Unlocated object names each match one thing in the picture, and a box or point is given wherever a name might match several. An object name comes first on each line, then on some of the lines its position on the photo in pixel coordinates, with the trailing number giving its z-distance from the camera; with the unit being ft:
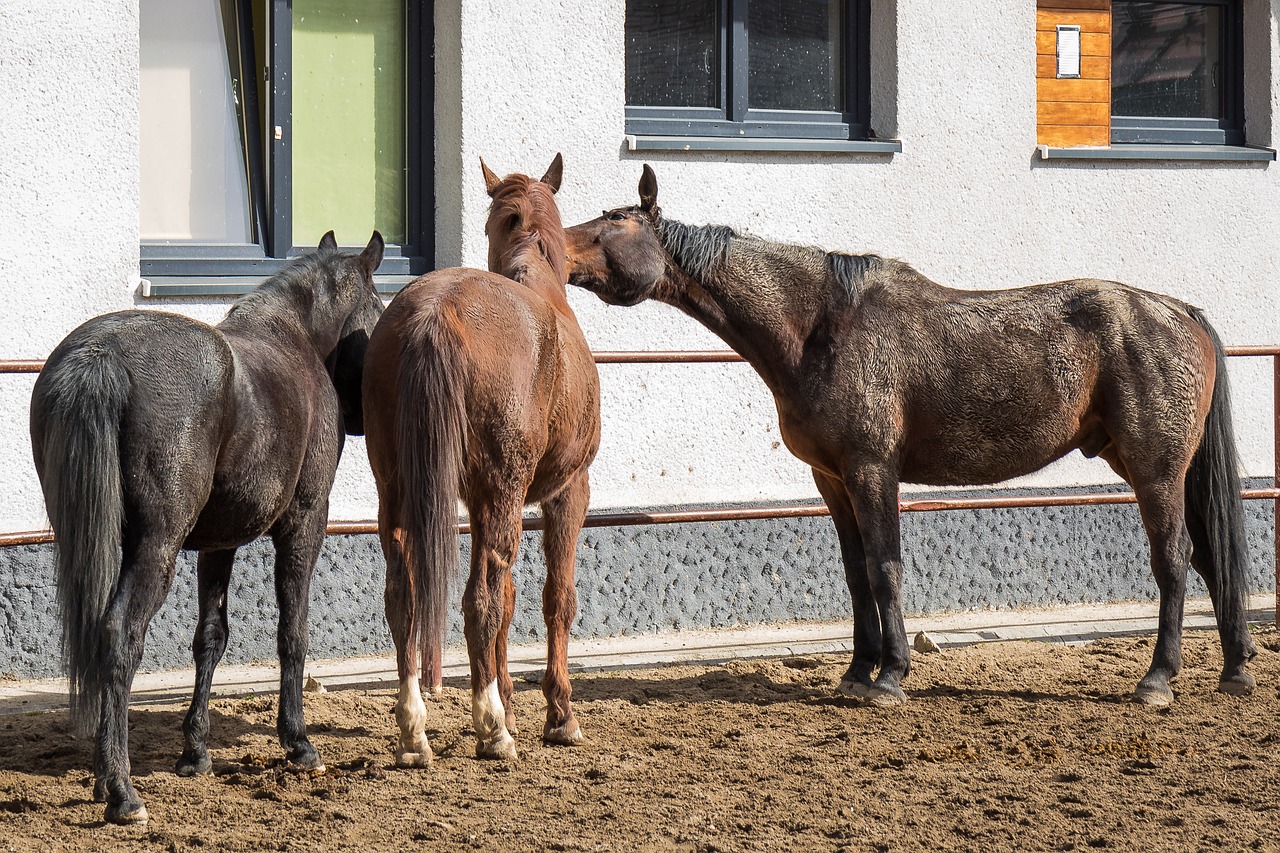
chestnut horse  27.71
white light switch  53.06
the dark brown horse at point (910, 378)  37.35
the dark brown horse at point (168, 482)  25.29
